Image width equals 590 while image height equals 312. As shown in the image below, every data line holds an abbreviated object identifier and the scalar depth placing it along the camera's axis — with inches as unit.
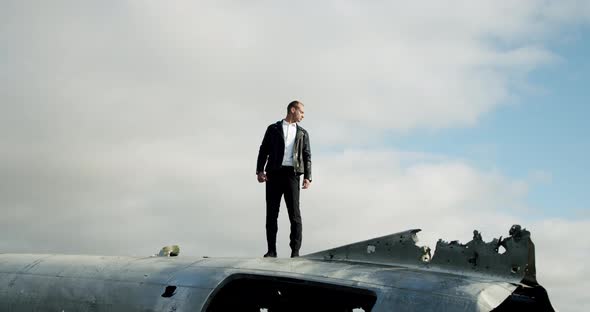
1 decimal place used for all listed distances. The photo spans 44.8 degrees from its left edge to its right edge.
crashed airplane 330.2
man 474.6
